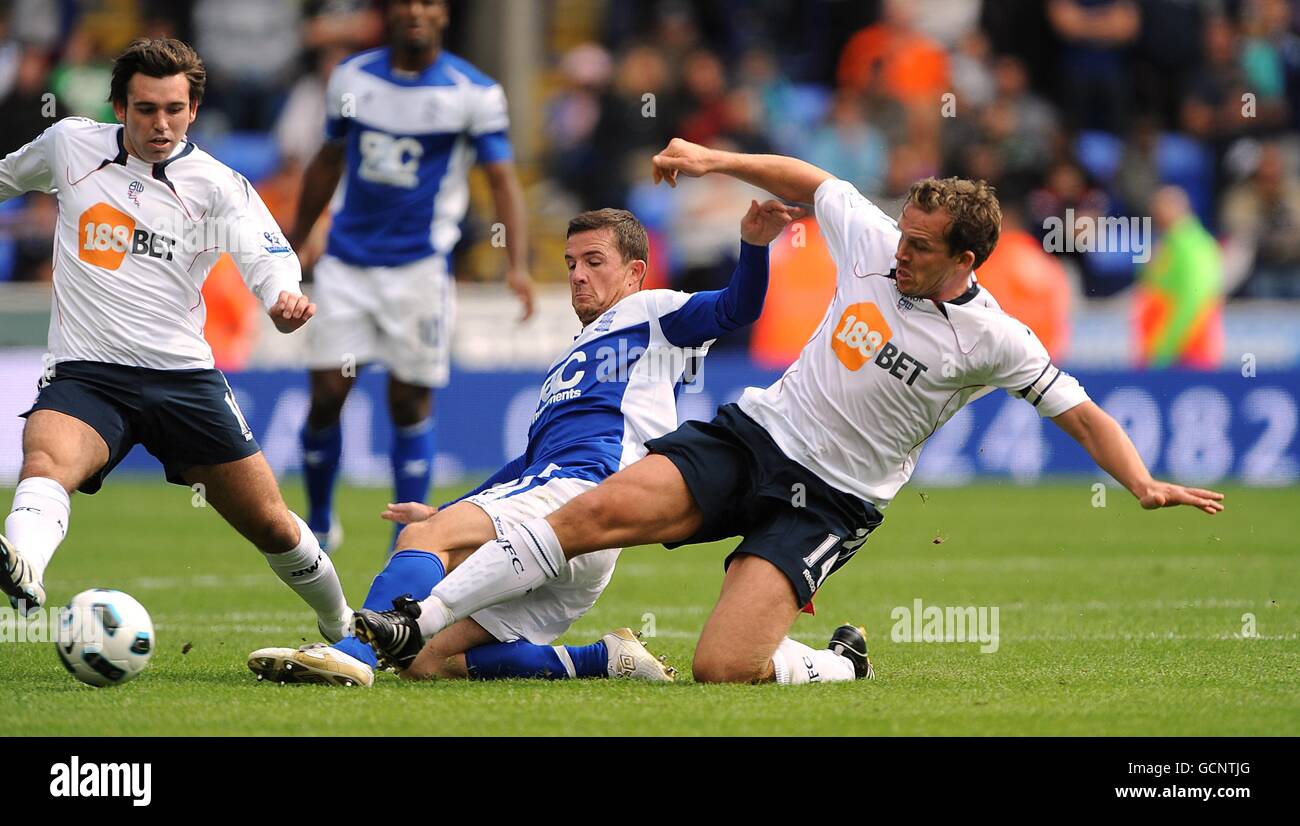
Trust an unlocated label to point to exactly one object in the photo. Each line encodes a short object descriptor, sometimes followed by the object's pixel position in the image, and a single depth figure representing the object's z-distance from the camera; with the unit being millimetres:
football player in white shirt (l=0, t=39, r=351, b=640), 6348
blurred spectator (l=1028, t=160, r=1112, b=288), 17922
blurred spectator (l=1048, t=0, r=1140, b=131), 19844
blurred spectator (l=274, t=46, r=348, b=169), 18062
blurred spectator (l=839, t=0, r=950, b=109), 19109
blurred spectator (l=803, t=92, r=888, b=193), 18125
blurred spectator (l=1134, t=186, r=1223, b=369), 17750
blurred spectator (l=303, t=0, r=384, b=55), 19125
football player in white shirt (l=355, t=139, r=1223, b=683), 6180
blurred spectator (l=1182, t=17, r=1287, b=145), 19484
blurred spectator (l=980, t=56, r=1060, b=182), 18297
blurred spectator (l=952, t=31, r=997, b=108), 19281
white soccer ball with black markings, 5758
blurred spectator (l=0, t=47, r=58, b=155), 17453
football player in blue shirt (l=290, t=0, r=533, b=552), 10102
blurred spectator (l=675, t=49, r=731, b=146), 18469
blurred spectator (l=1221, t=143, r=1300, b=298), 18688
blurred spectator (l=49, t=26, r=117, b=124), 17750
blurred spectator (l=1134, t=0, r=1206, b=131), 19969
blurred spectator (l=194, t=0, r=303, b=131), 19266
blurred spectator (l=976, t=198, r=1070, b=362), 17188
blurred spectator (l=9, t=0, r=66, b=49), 19297
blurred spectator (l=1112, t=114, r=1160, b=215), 18875
